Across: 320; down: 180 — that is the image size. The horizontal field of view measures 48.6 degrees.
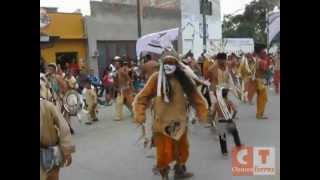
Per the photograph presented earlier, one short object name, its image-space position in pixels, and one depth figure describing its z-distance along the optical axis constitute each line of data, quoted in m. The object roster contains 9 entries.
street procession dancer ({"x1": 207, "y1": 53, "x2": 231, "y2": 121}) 5.05
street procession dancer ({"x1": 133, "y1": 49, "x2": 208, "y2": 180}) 3.75
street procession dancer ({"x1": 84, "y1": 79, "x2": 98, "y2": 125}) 7.44
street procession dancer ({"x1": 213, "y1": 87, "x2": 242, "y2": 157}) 4.52
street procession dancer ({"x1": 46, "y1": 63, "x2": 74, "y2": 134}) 5.56
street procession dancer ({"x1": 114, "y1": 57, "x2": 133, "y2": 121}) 7.40
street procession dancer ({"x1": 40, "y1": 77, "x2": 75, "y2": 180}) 2.82
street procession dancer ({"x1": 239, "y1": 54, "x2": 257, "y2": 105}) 7.13
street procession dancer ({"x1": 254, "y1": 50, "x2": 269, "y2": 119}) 6.78
